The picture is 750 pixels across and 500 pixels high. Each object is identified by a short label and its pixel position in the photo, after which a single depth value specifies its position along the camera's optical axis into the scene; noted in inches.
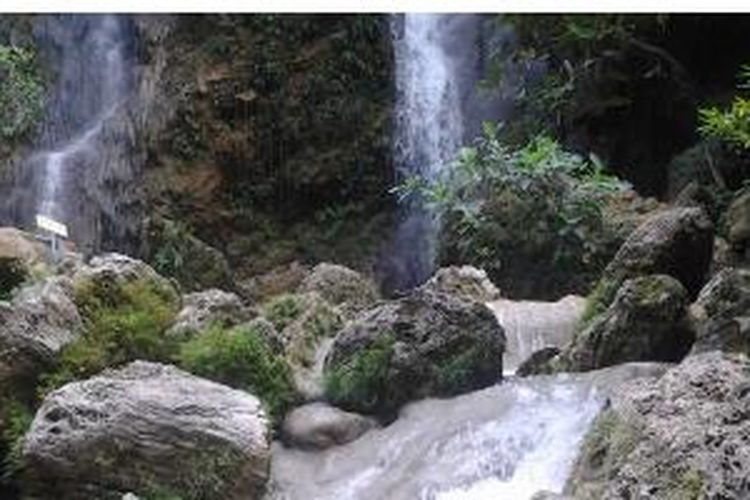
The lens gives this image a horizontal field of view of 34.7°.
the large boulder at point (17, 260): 286.0
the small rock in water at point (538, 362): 268.5
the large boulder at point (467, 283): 310.5
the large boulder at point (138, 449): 213.5
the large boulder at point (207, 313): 260.4
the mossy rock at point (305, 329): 263.7
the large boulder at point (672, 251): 280.1
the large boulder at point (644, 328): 249.1
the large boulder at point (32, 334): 238.5
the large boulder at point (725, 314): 232.5
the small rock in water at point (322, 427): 243.3
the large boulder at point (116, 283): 262.1
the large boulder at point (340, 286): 337.1
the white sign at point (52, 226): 355.9
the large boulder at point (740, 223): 284.4
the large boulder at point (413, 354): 253.3
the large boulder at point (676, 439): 155.5
